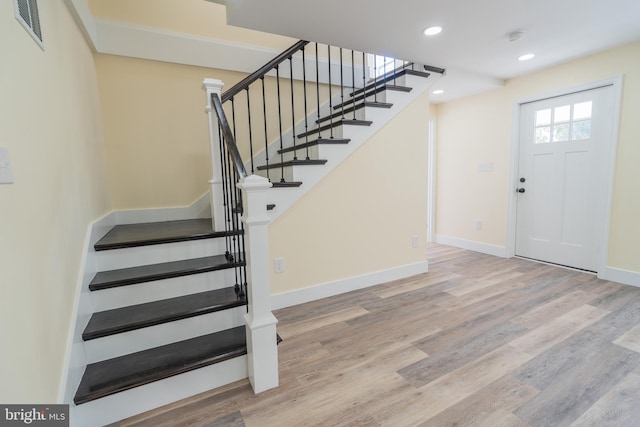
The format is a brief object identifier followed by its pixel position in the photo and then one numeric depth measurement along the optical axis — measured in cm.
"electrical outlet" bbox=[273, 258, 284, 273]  261
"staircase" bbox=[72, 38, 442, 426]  148
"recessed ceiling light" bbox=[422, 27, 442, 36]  236
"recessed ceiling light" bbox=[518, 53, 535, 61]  298
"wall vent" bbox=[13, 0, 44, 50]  115
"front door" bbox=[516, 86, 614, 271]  310
